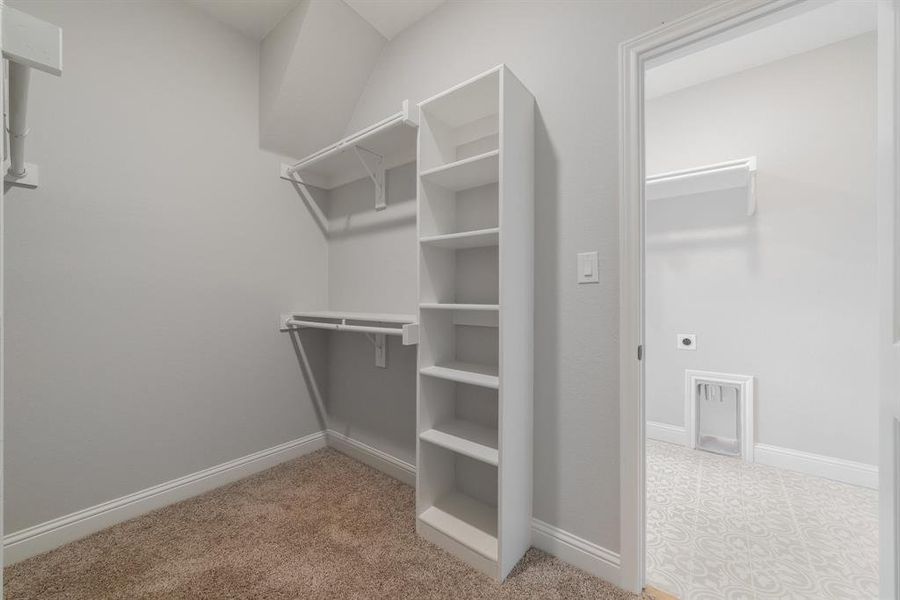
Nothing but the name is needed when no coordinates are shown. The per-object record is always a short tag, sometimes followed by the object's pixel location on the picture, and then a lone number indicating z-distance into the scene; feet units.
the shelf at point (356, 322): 5.86
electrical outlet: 9.13
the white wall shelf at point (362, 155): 6.40
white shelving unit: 5.05
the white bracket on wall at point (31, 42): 2.44
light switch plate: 5.09
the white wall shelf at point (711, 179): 7.80
